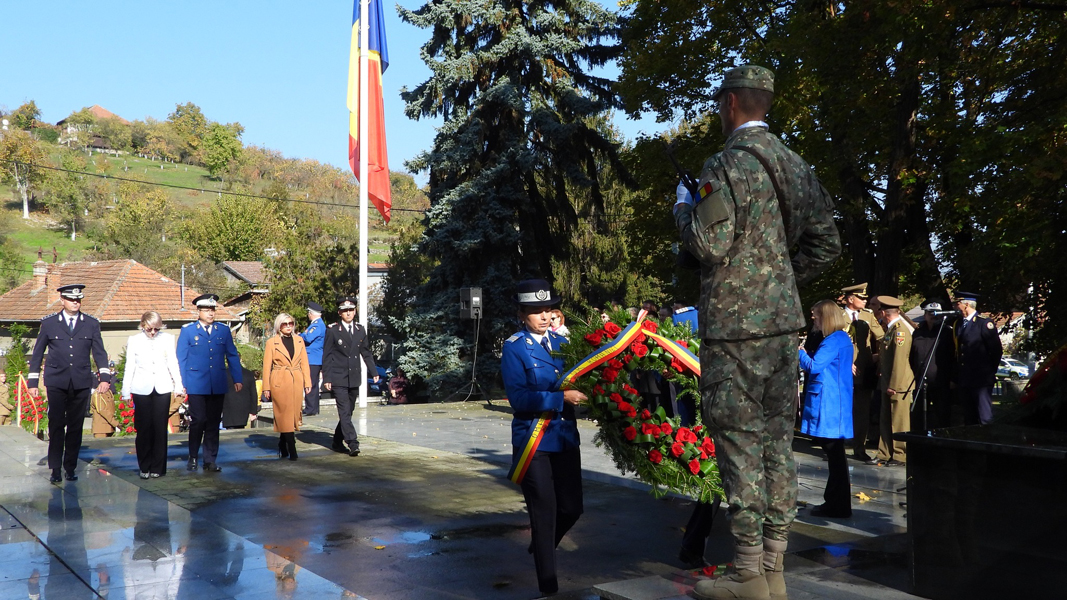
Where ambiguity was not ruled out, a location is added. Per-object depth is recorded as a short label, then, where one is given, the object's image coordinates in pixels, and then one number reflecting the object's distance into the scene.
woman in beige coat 12.37
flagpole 21.03
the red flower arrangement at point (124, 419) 19.55
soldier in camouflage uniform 4.19
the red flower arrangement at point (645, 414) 5.80
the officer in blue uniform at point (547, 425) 5.84
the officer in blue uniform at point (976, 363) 11.87
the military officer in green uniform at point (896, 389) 12.04
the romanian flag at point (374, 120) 21.81
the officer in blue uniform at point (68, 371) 10.70
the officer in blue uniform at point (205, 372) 11.75
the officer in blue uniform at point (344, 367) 12.94
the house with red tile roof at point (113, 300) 56.12
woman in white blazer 11.06
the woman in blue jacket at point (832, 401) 8.41
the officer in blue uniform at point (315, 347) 14.50
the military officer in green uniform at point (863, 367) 12.63
